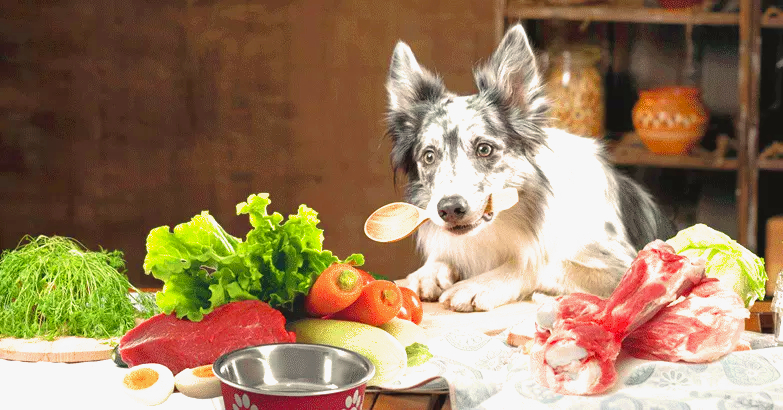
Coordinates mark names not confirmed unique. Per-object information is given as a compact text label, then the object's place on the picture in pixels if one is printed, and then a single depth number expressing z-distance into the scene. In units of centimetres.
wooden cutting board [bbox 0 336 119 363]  181
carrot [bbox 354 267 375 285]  191
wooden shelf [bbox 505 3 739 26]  355
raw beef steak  170
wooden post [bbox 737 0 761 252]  344
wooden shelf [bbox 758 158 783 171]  353
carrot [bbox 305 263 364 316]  178
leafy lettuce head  173
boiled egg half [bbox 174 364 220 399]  160
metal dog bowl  143
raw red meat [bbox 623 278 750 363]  160
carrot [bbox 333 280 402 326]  182
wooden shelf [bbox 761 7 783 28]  347
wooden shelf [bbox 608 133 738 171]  358
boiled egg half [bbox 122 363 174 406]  158
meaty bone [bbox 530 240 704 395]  154
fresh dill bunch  186
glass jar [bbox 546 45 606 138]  360
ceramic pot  356
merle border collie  233
